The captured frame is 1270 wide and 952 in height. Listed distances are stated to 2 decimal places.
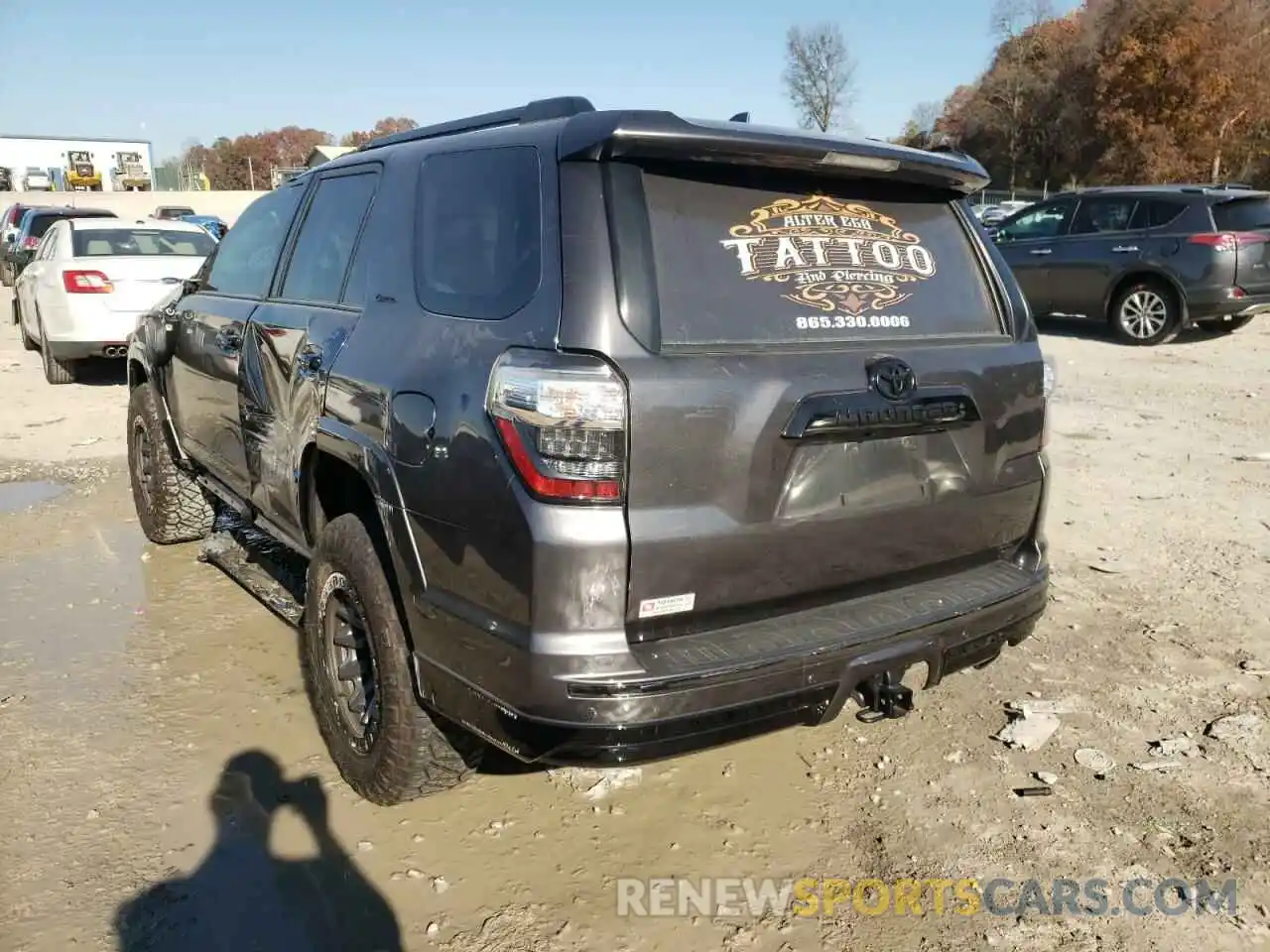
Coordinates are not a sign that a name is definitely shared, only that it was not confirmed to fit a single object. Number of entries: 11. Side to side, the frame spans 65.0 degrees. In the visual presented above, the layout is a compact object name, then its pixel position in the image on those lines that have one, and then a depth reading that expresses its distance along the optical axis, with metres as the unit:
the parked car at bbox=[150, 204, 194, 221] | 30.79
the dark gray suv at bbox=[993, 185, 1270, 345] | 11.16
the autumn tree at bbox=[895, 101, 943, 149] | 68.94
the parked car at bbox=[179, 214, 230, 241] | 22.86
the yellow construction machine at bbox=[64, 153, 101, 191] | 62.72
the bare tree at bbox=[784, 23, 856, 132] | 60.42
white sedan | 9.52
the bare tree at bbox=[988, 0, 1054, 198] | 51.38
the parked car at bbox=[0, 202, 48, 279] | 21.47
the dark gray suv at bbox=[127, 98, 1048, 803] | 2.27
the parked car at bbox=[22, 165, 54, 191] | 62.03
